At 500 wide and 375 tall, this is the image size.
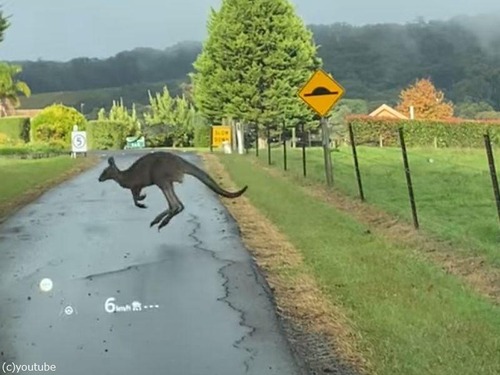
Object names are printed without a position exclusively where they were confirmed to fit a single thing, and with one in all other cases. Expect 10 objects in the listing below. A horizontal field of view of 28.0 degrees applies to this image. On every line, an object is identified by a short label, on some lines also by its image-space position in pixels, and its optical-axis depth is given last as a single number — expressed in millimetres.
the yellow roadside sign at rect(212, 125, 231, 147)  43625
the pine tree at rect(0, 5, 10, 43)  28125
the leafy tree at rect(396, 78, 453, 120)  90500
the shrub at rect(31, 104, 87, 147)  40000
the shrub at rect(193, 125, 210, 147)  56200
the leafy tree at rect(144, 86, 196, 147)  33156
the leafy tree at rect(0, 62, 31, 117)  64438
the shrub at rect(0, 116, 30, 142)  62469
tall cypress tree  57156
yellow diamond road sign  23797
